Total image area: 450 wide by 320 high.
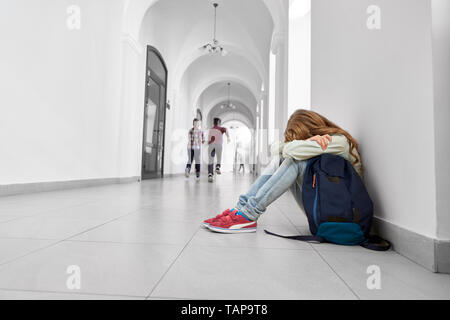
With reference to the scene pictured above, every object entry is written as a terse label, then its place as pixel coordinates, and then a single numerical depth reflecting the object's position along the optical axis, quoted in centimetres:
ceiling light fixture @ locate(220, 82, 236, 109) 1765
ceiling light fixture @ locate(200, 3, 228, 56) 796
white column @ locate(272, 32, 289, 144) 420
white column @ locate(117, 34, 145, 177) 523
